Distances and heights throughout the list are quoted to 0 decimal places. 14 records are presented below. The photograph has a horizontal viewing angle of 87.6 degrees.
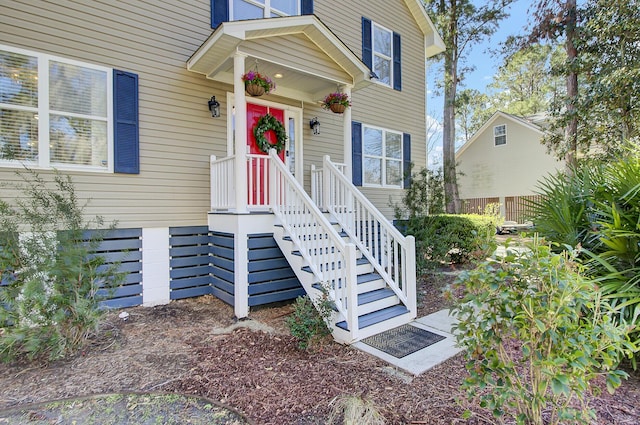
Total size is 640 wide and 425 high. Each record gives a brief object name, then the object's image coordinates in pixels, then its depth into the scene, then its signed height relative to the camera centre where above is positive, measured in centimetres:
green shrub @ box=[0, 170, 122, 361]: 322 -73
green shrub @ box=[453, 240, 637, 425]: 174 -68
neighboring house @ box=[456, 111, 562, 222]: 1703 +252
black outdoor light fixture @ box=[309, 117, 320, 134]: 692 +179
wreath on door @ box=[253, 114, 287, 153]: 607 +152
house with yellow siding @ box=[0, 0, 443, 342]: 438 +104
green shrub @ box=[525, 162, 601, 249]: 354 -1
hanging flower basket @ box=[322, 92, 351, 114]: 581 +190
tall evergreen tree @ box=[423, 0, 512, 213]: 1338 +732
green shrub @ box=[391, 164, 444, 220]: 716 +27
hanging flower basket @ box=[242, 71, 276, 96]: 480 +187
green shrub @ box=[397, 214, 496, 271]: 685 -61
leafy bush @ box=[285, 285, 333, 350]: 368 -125
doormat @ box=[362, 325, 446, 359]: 353 -148
